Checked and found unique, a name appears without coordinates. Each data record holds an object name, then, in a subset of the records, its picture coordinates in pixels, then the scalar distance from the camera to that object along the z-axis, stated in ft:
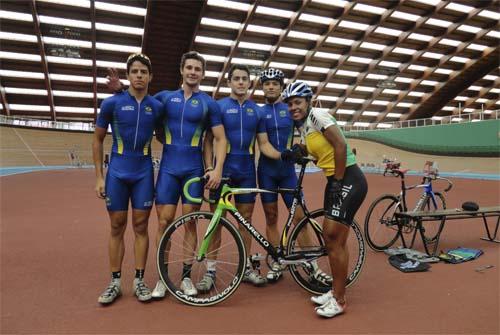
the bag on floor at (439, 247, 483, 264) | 13.05
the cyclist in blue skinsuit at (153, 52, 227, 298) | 10.27
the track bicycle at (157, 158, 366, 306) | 9.59
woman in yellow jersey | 8.84
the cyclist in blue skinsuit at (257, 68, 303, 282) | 11.58
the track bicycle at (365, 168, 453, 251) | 15.12
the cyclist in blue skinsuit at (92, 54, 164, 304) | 9.90
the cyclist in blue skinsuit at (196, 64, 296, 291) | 11.16
